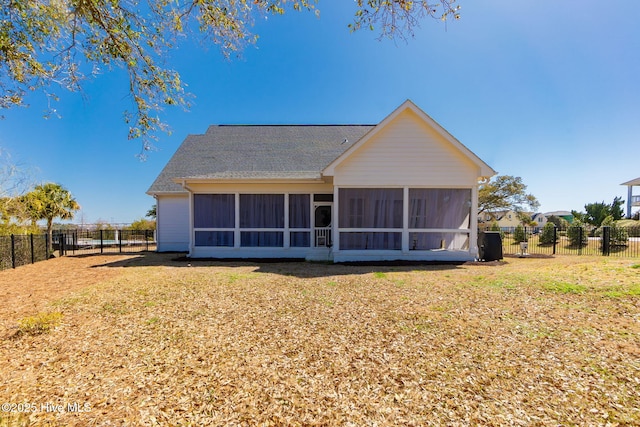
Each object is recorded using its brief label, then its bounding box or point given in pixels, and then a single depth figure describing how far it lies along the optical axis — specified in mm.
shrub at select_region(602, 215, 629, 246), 15180
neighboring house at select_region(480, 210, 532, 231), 61175
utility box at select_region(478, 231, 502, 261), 10883
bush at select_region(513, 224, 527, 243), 19859
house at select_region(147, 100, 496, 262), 10320
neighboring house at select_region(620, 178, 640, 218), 36344
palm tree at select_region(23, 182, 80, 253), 17266
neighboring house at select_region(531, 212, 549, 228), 74250
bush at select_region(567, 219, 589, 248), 16234
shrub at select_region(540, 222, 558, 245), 17895
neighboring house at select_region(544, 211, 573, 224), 81812
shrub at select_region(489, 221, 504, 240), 23688
